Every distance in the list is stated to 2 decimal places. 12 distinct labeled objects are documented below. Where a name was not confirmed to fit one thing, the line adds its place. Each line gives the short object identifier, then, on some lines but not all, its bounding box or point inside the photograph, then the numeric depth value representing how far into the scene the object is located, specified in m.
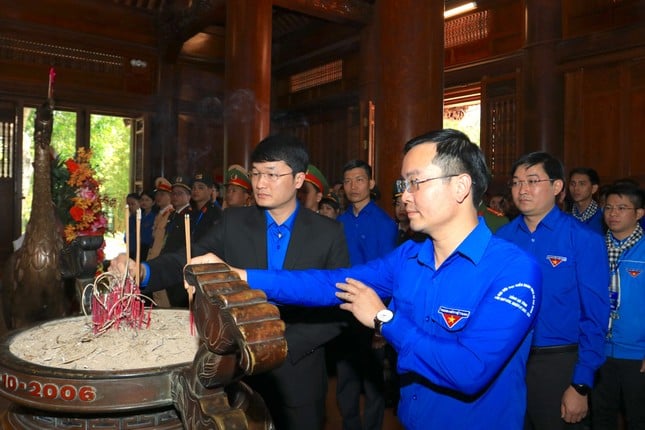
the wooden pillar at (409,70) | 2.81
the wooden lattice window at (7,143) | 7.71
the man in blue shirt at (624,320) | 2.64
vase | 2.19
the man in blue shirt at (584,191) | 4.47
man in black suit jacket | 1.87
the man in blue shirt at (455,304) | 1.14
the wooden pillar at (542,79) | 6.16
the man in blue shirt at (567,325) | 2.02
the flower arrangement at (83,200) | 3.10
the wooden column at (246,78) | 5.23
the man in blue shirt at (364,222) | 3.50
